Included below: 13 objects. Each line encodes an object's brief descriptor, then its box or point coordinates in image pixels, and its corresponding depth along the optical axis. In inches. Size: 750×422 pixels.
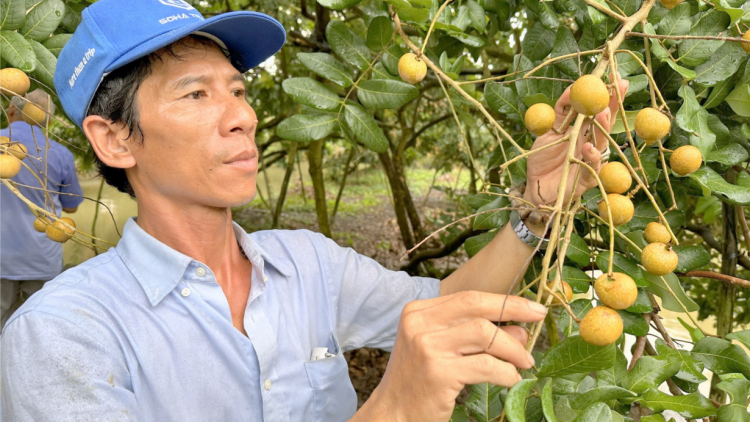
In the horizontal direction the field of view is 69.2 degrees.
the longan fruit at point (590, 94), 30.5
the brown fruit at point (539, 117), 37.3
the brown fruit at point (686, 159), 39.5
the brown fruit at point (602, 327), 28.6
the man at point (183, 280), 38.7
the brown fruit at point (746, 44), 39.9
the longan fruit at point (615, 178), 35.8
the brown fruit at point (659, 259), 33.9
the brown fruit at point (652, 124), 35.0
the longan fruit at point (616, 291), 29.4
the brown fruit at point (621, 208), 35.0
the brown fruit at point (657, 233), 35.5
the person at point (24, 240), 117.7
